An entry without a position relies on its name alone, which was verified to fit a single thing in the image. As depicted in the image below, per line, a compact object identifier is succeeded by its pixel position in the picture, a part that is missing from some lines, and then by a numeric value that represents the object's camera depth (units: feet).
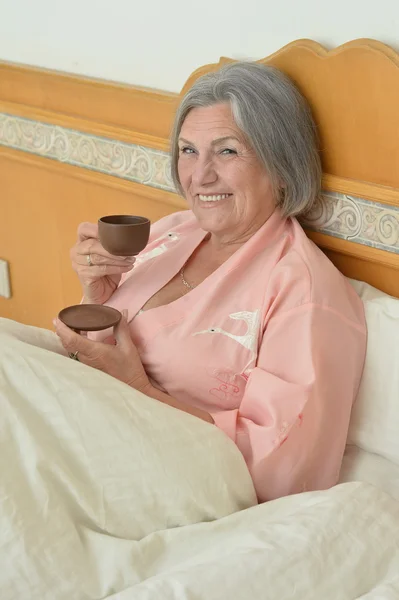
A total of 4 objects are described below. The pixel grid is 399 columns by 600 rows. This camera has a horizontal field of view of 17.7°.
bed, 4.83
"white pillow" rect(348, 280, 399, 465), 5.80
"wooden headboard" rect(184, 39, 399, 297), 5.82
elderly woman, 5.66
